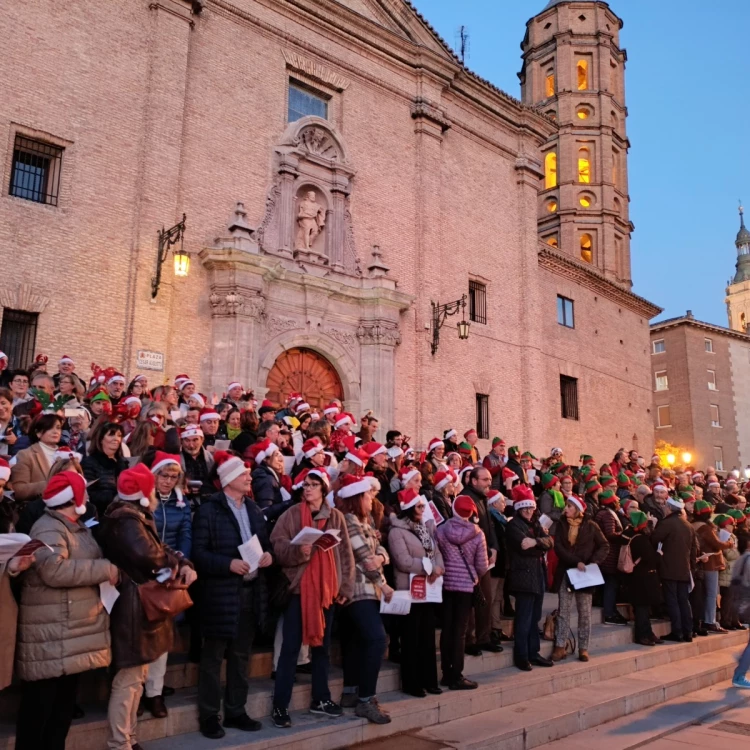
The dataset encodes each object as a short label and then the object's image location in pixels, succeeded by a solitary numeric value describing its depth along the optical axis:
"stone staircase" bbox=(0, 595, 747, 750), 5.27
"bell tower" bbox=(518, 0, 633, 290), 35.69
